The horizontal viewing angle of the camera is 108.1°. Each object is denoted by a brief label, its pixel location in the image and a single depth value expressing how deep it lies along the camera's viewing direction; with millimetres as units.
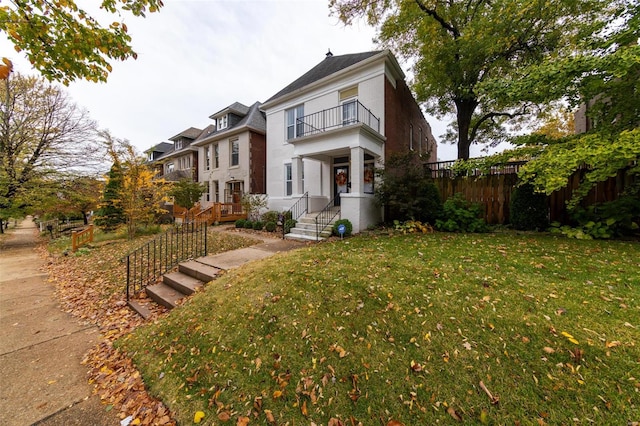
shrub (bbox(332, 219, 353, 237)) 8797
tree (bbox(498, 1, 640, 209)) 4980
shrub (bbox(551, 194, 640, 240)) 6262
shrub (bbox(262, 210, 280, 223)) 12030
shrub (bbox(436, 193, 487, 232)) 8305
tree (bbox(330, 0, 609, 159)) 8492
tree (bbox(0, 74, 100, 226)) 12055
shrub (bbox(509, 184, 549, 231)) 7660
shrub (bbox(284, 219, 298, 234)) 10398
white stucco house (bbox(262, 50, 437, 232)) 9609
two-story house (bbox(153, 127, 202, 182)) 21859
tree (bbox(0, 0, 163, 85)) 3395
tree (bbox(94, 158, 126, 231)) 11369
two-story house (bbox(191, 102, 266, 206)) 16703
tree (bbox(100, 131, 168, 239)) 10711
